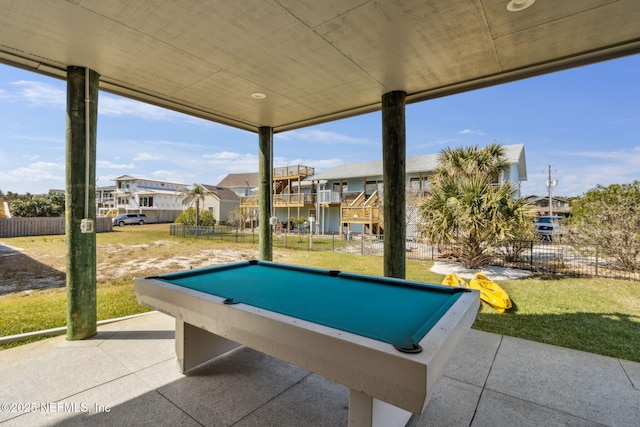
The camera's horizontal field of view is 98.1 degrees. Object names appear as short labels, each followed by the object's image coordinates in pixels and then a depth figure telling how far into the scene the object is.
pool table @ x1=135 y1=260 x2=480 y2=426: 1.18
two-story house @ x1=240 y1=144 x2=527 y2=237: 14.40
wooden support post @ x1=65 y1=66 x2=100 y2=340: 3.11
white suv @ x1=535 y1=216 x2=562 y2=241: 12.80
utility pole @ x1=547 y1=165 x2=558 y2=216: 20.45
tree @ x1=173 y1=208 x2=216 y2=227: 19.33
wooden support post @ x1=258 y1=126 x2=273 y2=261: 5.39
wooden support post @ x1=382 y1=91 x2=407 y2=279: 3.68
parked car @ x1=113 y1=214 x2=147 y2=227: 23.06
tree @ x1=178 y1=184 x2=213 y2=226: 21.52
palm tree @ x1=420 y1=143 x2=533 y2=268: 6.82
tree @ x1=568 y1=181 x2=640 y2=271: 6.50
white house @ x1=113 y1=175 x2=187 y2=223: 28.06
